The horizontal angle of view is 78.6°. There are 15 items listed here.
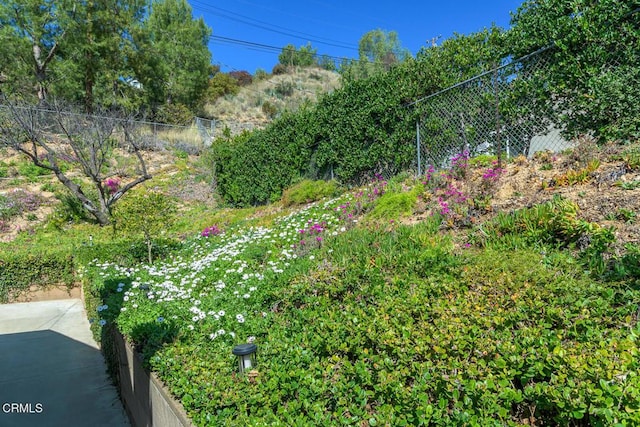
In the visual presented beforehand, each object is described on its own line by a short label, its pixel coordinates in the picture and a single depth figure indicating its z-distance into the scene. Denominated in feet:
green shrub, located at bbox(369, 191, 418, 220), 16.97
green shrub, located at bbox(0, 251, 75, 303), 25.49
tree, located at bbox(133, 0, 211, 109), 68.80
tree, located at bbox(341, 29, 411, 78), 108.27
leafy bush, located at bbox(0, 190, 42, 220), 38.91
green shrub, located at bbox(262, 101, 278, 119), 93.25
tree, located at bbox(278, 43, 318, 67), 123.13
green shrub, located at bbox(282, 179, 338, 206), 27.58
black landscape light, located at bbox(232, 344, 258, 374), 8.50
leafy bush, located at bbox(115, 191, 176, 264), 22.67
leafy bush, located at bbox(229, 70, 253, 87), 113.56
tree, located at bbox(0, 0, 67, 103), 55.52
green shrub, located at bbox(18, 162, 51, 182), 46.40
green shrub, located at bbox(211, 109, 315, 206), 33.04
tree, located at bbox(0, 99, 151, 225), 38.09
